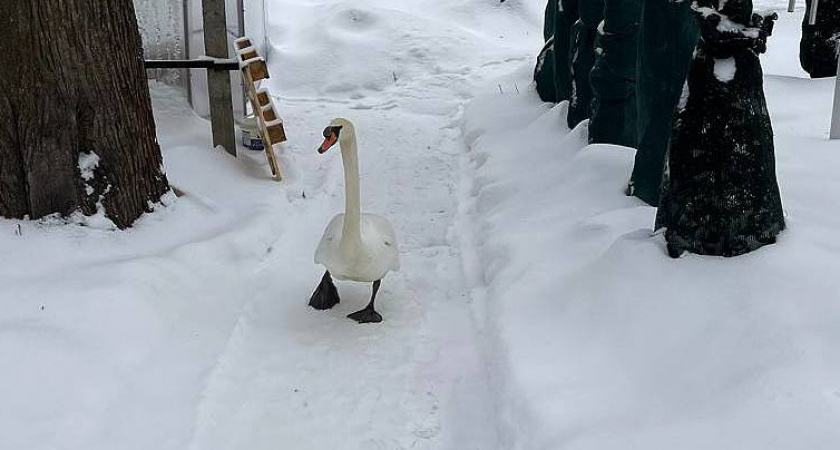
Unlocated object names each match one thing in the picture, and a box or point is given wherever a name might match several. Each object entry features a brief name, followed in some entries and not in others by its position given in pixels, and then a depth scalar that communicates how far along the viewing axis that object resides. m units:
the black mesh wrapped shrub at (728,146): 3.82
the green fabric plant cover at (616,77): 6.19
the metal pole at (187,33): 7.34
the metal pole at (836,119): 5.61
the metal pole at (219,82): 6.58
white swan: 4.53
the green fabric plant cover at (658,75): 4.99
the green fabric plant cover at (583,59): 7.06
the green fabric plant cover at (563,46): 8.16
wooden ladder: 6.84
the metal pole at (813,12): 5.98
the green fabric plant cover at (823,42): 7.57
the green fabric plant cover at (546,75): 9.05
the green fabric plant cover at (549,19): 9.81
